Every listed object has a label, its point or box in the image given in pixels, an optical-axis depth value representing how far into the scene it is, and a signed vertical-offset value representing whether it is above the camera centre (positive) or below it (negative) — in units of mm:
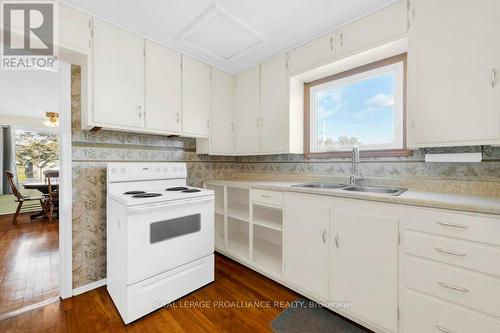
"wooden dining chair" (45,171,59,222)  4238 -701
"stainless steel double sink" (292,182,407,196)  1644 -200
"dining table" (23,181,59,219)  4387 -454
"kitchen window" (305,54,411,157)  1843 +526
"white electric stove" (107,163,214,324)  1554 -608
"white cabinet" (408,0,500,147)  1225 +570
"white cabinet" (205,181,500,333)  1067 -604
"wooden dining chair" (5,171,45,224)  4269 -678
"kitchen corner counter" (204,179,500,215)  1062 -203
